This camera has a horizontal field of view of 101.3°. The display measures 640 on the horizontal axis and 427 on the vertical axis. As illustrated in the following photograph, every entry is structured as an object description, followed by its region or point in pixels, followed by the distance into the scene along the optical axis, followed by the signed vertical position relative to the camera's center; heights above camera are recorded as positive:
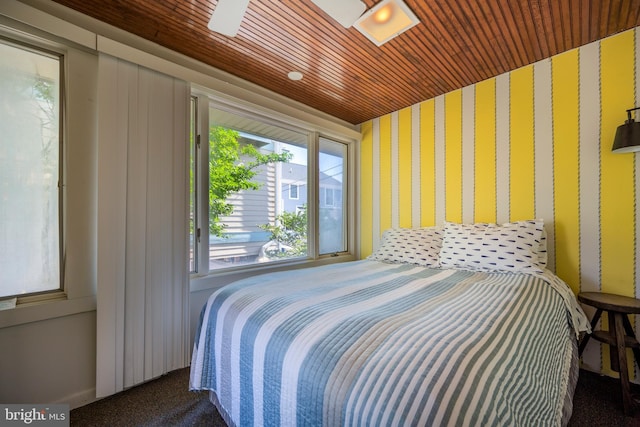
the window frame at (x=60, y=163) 1.54 +0.31
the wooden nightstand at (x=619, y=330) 1.49 -0.73
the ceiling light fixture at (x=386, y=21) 1.51 +1.18
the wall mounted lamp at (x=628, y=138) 1.62 +0.48
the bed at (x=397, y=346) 0.68 -0.44
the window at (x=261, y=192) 2.21 +0.22
